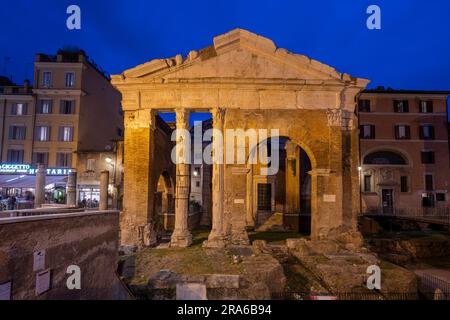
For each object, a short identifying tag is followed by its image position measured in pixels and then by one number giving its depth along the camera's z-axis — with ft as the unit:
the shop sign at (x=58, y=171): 85.05
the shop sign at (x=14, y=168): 82.28
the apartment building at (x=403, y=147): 93.35
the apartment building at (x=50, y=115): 87.35
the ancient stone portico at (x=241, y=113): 41.65
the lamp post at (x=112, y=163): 82.27
